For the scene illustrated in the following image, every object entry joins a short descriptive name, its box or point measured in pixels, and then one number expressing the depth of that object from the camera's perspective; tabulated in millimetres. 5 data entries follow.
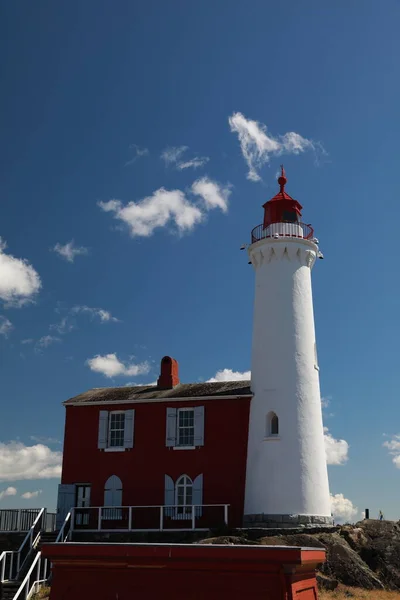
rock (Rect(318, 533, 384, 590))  22859
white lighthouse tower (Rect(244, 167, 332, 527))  25828
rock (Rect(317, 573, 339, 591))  21891
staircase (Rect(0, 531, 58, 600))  22141
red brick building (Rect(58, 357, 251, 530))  27047
